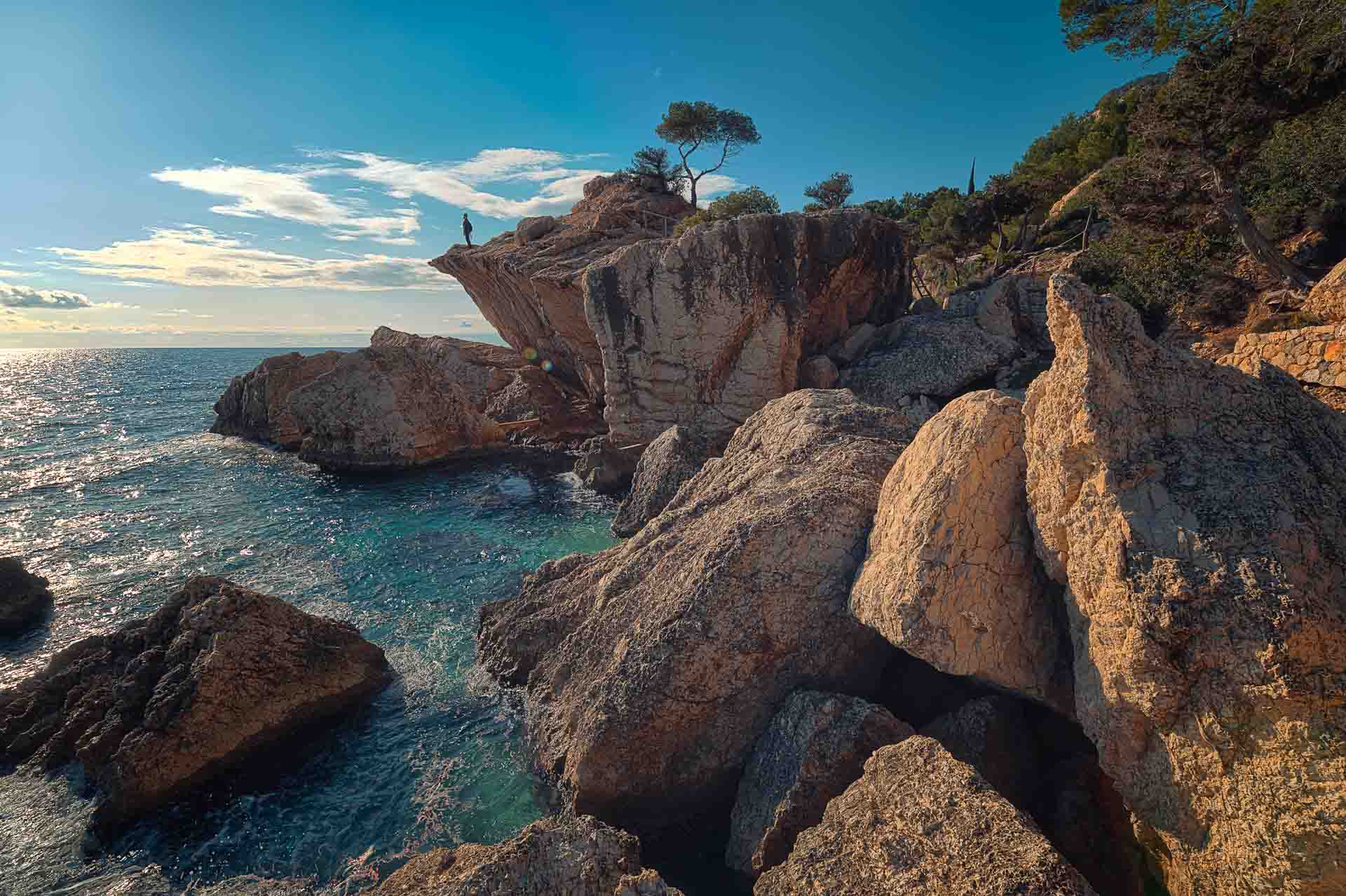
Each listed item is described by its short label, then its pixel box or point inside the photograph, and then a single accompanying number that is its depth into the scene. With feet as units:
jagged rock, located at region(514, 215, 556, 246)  117.39
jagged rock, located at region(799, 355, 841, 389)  72.43
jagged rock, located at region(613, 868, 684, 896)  16.53
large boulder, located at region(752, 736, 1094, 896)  15.15
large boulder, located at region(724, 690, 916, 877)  21.31
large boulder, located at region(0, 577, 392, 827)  28.50
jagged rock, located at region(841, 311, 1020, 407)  64.95
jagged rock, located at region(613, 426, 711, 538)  55.16
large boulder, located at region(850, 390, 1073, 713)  20.70
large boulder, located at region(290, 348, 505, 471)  87.40
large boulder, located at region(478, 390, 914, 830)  25.41
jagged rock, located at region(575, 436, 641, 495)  77.20
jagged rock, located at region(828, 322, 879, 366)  76.38
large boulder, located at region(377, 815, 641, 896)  16.26
